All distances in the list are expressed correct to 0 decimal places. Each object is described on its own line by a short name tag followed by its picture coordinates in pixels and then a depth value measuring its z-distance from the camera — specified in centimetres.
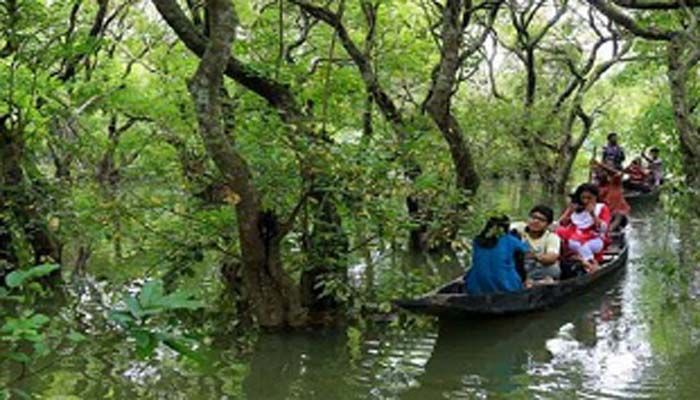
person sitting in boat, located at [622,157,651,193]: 2162
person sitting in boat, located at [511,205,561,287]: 955
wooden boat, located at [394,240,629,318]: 763
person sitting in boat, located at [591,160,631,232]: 1400
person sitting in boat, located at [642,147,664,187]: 2212
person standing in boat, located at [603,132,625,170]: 2036
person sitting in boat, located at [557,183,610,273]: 1084
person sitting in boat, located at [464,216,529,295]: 826
